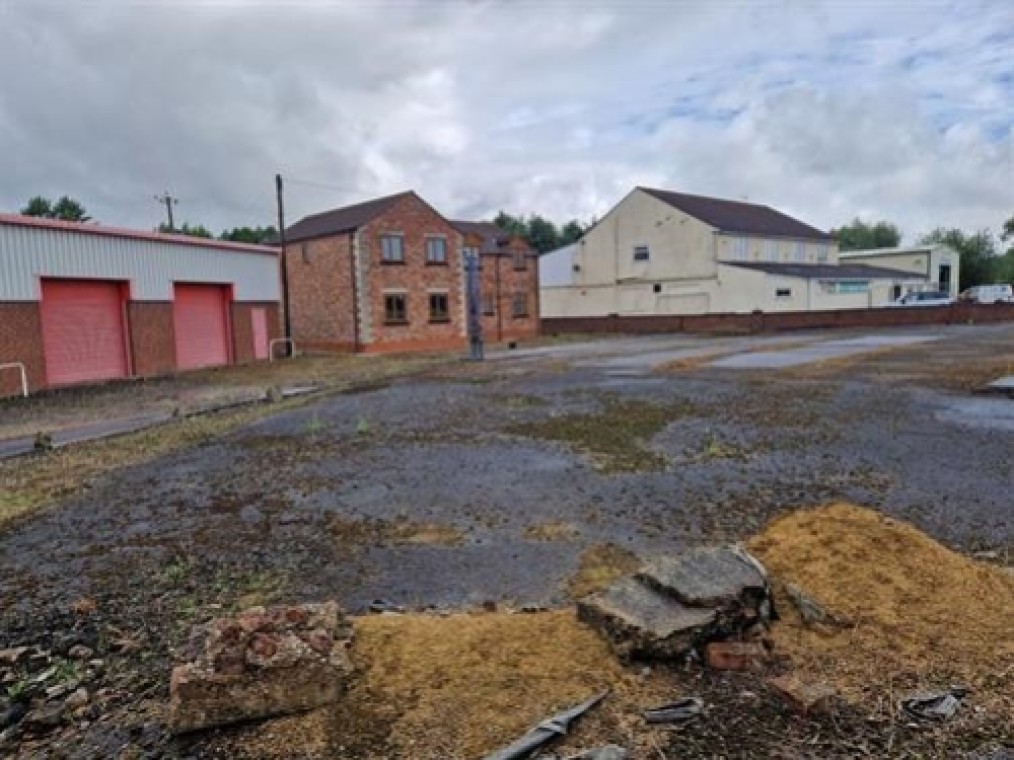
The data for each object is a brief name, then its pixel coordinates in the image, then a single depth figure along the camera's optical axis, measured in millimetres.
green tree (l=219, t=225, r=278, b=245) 57881
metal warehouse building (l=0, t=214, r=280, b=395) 16750
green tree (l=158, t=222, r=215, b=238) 53731
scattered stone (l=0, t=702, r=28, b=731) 2980
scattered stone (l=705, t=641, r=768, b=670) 3033
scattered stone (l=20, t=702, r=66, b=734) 2920
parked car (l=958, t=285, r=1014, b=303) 47109
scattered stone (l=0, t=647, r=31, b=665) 3496
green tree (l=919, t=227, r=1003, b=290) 58656
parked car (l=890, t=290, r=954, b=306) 39125
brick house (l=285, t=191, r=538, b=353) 28516
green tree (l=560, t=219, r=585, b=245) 69812
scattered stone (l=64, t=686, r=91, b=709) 3059
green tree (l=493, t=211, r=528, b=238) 71062
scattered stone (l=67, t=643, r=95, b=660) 3529
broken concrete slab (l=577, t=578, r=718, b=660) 3055
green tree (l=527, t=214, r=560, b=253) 68000
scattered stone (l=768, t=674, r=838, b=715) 2715
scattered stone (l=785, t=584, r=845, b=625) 3365
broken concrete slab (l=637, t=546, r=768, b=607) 3232
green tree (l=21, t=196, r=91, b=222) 54250
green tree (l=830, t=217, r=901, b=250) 83625
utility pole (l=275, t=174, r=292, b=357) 26672
